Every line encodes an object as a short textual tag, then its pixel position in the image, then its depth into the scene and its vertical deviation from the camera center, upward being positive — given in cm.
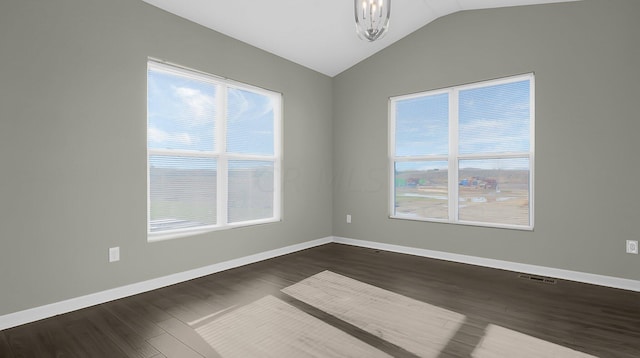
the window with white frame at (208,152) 326 +28
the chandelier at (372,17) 213 +107
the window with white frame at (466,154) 375 +31
